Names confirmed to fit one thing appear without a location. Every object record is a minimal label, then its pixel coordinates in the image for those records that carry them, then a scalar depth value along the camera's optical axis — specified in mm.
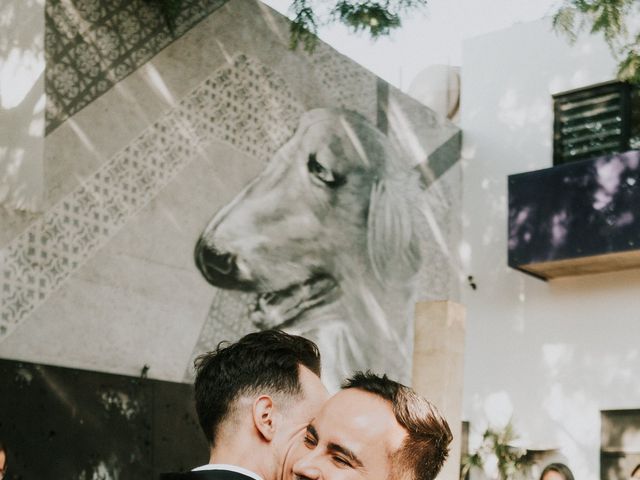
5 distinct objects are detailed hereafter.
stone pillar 6547
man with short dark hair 2357
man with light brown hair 1880
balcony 10836
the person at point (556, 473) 5867
